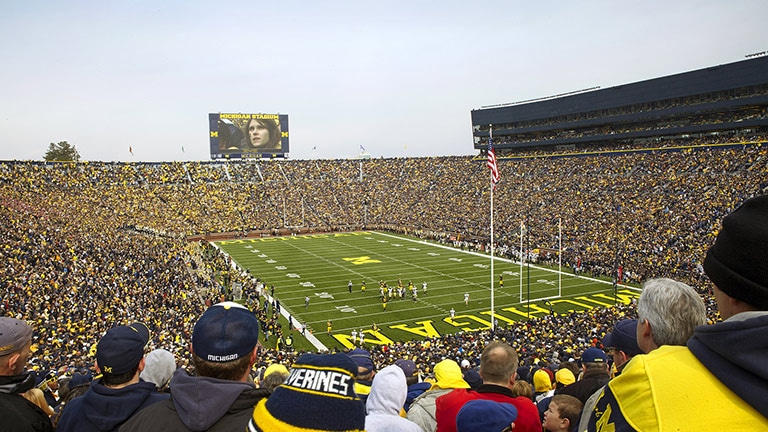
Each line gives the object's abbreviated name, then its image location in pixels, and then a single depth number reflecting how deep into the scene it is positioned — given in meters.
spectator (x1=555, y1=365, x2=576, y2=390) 6.01
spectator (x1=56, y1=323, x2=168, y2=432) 2.96
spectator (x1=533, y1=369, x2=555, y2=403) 6.41
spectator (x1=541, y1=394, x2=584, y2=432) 3.61
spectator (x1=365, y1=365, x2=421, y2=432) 3.10
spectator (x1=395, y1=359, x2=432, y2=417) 5.17
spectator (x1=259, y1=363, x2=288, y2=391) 5.05
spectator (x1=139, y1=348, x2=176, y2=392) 4.18
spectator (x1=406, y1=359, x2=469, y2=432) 3.90
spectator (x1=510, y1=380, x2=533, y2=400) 5.18
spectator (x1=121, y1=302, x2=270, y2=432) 2.22
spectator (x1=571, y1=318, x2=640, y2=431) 3.44
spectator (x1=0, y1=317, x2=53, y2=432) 2.85
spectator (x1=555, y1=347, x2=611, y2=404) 4.45
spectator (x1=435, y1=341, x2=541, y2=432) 3.48
